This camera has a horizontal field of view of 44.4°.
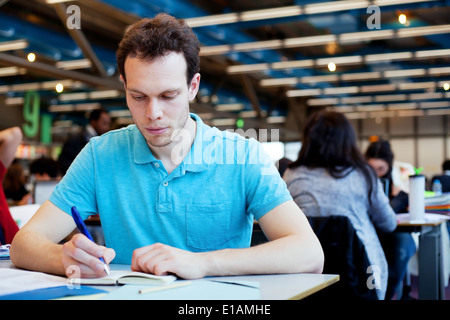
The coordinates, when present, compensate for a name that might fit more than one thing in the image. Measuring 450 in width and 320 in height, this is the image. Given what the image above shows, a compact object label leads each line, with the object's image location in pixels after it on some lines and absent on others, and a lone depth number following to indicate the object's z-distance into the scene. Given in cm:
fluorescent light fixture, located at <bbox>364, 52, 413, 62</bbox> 955
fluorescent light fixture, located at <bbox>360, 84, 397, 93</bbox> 1340
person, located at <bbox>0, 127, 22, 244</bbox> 268
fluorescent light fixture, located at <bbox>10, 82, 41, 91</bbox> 1233
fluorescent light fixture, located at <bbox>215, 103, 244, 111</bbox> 1572
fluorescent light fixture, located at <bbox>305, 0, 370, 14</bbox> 653
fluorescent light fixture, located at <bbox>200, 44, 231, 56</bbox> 905
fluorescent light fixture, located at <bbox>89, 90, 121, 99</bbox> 1352
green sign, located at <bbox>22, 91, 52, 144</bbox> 1006
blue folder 102
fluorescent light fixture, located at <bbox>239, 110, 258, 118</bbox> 1643
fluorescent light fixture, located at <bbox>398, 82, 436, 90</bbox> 1300
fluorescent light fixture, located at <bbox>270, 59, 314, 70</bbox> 1018
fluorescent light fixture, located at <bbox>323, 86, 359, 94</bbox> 1362
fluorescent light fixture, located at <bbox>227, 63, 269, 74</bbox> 1056
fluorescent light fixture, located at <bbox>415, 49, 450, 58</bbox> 897
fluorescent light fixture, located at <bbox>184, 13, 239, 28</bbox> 732
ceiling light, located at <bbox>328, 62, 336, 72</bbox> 1015
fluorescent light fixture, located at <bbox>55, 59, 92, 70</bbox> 916
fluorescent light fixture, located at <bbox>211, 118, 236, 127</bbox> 1630
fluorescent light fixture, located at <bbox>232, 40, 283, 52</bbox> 883
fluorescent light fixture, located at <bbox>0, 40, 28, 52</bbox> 802
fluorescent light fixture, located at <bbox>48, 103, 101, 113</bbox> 1586
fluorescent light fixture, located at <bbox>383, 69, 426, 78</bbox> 1100
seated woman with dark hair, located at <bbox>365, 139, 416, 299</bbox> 358
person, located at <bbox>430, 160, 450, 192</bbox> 577
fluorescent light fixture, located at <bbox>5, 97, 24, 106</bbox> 1496
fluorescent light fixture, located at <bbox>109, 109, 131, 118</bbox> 1692
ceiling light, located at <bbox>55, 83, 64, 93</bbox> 1198
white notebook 114
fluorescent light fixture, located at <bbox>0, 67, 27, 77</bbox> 1014
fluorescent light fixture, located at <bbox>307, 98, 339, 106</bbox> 1612
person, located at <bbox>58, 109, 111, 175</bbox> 551
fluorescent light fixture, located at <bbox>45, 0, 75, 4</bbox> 649
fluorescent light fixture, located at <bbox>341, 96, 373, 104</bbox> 1517
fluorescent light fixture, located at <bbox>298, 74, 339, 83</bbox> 1184
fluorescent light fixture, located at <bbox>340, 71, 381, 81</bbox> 1178
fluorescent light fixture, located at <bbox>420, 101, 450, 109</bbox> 1617
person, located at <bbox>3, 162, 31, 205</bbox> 655
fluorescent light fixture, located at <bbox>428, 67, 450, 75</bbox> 1080
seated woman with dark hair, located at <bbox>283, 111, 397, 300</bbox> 283
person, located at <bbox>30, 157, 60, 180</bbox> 635
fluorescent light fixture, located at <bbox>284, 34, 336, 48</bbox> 843
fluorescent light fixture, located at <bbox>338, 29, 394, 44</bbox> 805
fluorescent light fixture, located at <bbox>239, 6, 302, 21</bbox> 698
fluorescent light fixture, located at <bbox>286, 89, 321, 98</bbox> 1392
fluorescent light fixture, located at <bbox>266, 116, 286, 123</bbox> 1616
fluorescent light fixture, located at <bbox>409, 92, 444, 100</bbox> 1464
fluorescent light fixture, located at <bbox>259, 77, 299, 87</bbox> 1215
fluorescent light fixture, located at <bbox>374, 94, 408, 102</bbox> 1500
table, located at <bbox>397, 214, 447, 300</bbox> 333
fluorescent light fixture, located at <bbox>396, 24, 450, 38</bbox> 795
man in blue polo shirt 153
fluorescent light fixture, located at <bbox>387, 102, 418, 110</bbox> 1644
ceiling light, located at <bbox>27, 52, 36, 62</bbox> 784
